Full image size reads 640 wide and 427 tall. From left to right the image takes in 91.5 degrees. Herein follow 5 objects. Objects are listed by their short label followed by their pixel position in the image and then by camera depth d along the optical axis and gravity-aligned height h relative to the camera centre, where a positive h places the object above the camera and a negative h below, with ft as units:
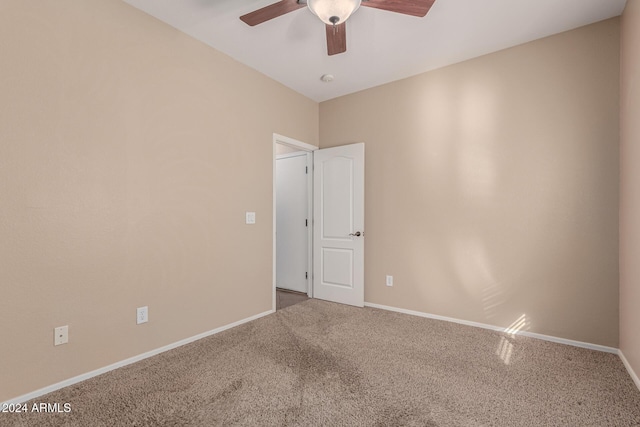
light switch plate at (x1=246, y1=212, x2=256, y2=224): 10.90 -0.11
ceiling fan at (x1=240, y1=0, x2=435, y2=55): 5.96 +4.12
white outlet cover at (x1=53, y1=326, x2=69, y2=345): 6.51 -2.53
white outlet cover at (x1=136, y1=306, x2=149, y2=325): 7.90 -2.56
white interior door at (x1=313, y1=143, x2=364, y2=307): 12.60 -0.44
